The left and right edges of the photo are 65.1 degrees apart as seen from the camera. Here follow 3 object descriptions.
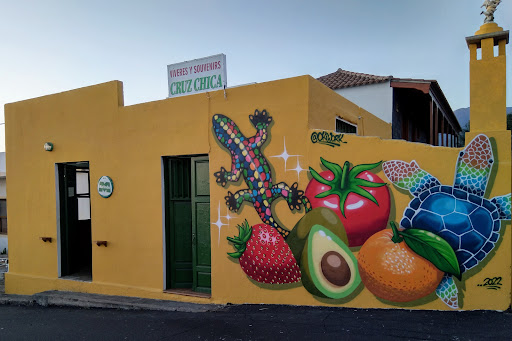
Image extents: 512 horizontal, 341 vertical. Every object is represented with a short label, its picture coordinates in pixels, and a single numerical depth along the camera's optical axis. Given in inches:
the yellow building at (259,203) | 184.5
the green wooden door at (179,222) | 267.6
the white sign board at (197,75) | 260.4
